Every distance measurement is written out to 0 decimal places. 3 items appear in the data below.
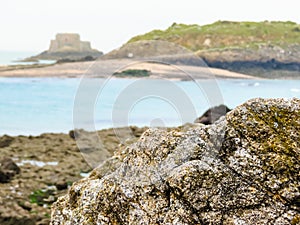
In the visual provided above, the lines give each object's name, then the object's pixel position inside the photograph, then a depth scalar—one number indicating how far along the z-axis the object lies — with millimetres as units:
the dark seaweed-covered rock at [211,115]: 31027
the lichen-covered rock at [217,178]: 6324
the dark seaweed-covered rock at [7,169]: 25556
